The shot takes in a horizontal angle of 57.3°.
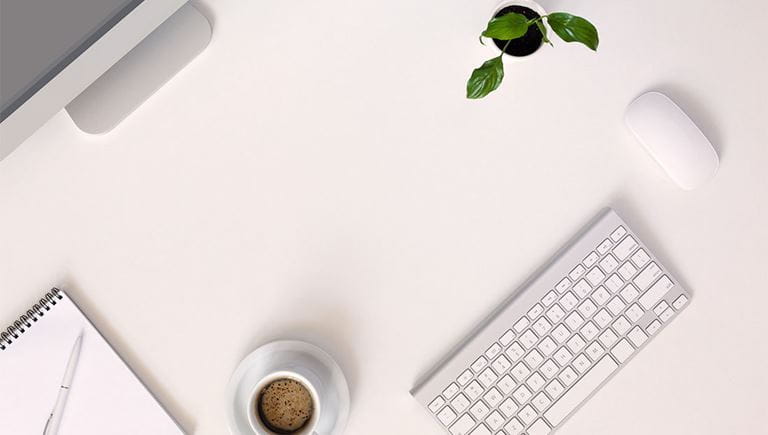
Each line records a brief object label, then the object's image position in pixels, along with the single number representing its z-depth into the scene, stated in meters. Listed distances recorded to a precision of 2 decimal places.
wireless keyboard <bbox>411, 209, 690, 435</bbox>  0.81
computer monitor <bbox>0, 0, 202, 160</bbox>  0.59
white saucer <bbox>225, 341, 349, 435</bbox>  0.79
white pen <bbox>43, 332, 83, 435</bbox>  0.79
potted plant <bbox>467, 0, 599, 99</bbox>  0.72
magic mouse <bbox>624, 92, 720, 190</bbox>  0.81
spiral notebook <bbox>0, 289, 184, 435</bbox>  0.79
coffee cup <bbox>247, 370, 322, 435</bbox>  0.74
